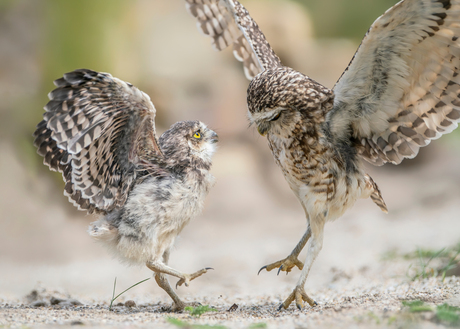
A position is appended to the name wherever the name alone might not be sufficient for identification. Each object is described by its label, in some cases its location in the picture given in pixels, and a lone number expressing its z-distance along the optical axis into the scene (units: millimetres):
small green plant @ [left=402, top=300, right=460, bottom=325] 5305
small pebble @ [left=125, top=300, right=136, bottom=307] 8727
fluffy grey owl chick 7324
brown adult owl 7117
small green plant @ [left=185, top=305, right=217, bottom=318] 7276
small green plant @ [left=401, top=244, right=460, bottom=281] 9398
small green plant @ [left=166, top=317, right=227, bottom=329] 5589
